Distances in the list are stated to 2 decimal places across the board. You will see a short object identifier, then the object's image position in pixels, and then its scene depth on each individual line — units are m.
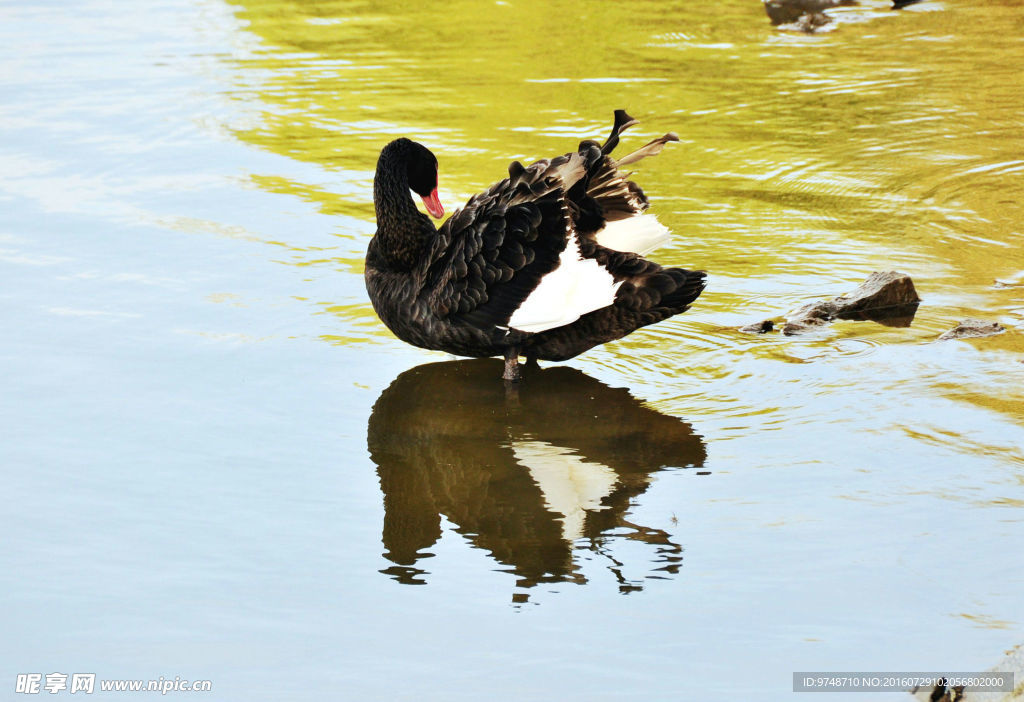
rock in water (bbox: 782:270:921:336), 11.41
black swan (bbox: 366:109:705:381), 10.08
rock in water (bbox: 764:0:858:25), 25.37
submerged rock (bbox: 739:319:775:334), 11.37
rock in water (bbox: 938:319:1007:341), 10.87
